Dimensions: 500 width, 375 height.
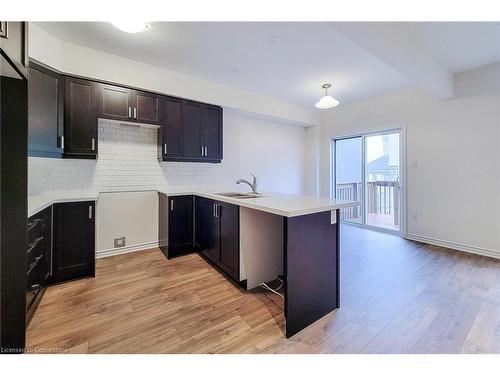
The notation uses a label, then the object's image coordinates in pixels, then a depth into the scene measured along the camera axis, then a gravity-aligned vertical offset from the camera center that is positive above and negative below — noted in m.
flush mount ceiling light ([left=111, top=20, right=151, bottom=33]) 1.62 +1.26
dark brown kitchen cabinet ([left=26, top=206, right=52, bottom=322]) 1.67 -0.61
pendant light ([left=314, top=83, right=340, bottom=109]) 3.04 +1.20
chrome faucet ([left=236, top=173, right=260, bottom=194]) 2.72 +0.00
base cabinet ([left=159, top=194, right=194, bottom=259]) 2.91 -0.52
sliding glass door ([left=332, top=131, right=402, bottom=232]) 4.25 +0.22
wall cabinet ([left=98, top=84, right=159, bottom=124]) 2.74 +1.10
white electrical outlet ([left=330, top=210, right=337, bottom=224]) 1.79 -0.25
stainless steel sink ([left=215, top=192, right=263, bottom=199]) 2.56 -0.10
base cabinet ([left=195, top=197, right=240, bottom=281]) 2.14 -0.53
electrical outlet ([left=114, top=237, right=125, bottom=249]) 3.05 -0.79
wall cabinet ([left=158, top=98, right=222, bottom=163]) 3.16 +0.87
